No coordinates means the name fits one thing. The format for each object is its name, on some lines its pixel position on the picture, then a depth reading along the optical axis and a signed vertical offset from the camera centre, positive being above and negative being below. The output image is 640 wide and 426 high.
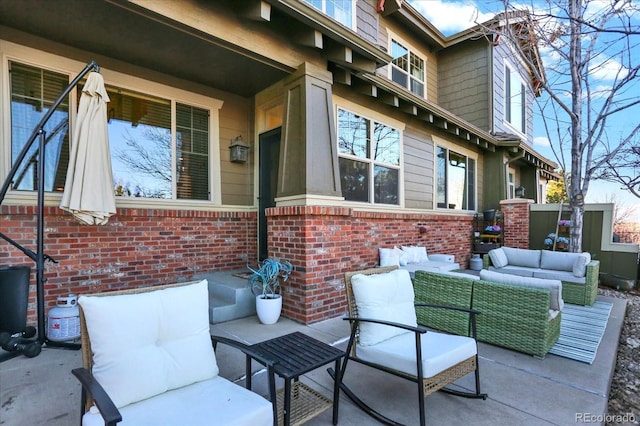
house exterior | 3.54 +1.07
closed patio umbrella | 3.39 +0.50
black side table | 1.83 -0.91
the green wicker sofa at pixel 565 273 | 5.00 -1.05
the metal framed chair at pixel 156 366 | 1.55 -0.79
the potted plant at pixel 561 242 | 7.62 -0.73
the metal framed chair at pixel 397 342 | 2.10 -0.94
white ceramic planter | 3.88 -1.16
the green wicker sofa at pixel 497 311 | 3.13 -1.02
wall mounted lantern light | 5.23 +0.98
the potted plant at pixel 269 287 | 3.90 -0.96
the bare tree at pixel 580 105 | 6.08 +2.14
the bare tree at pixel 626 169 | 6.56 +0.88
